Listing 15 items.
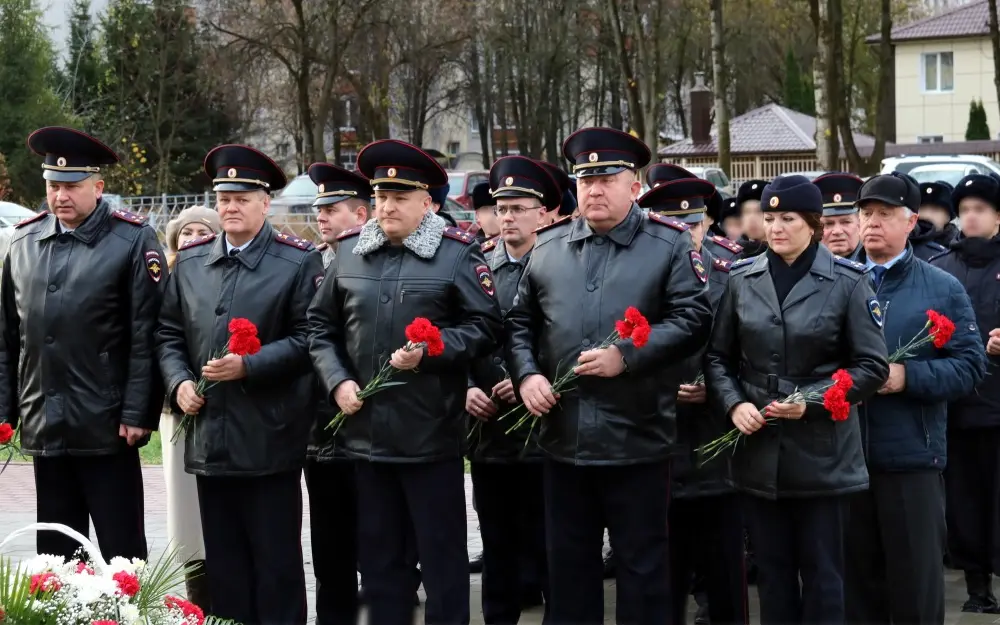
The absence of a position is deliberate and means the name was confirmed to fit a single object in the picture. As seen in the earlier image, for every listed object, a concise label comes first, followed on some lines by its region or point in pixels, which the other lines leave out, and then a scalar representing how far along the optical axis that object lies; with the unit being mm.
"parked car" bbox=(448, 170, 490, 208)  28094
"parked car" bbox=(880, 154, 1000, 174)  27172
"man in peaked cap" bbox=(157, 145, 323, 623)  6191
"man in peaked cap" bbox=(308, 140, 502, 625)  6020
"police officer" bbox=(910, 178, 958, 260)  8438
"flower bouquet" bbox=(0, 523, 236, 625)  3943
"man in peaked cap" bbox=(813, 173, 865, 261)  6848
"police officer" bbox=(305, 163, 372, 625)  7047
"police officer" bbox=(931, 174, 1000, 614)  7508
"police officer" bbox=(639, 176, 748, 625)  6699
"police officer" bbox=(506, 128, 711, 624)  5879
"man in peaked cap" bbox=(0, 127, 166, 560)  6441
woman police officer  5680
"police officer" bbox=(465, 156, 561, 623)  7227
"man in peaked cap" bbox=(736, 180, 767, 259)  8984
